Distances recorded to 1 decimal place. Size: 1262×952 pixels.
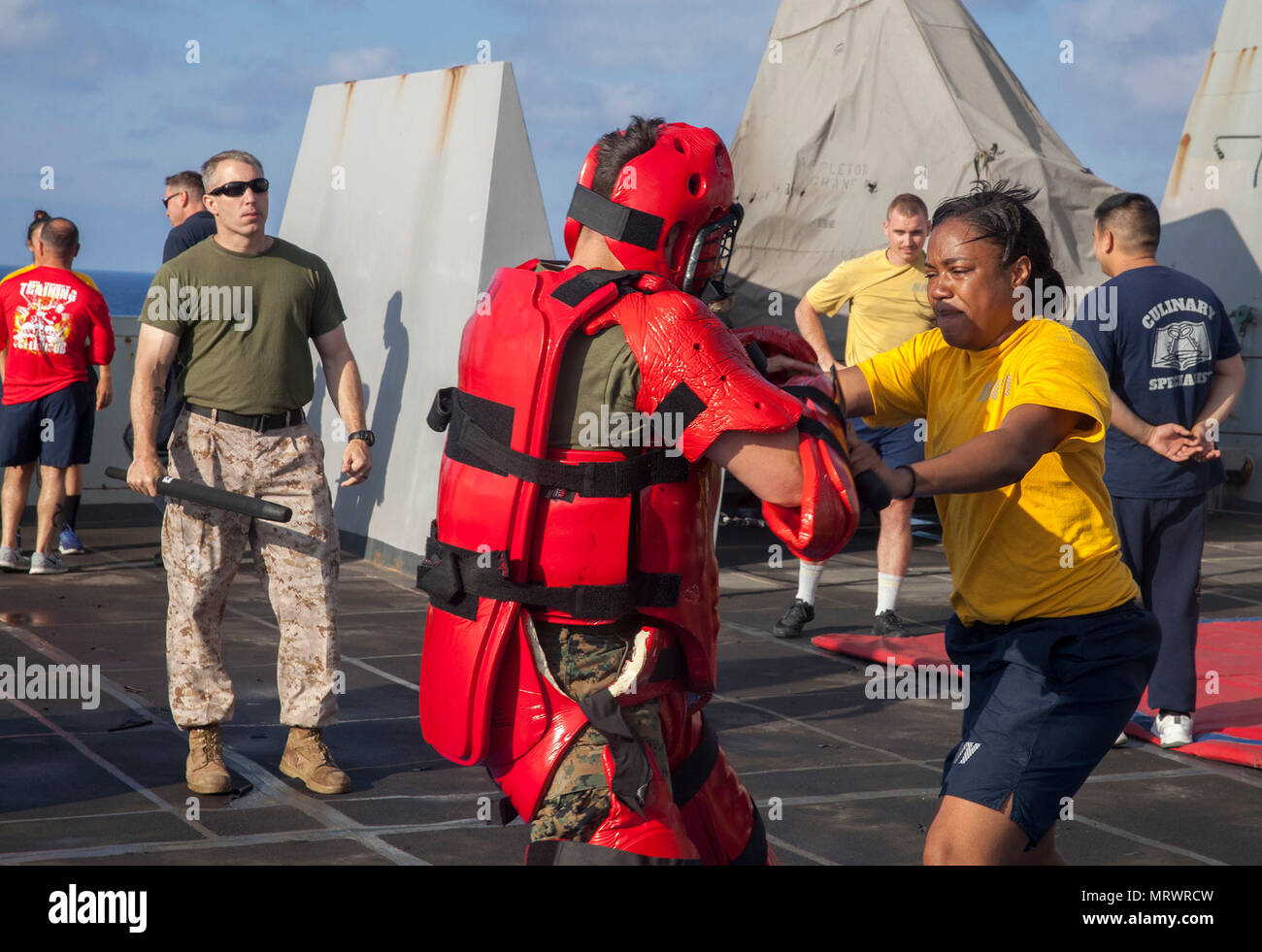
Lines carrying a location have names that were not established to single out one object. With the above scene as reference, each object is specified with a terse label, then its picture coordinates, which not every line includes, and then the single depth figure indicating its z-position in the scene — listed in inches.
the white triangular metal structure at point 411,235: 323.3
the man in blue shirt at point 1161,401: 212.4
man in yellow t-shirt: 285.1
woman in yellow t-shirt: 115.0
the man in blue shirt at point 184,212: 298.7
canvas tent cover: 434.6
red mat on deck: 212.8
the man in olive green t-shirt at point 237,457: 185.8
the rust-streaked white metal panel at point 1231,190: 507.8
